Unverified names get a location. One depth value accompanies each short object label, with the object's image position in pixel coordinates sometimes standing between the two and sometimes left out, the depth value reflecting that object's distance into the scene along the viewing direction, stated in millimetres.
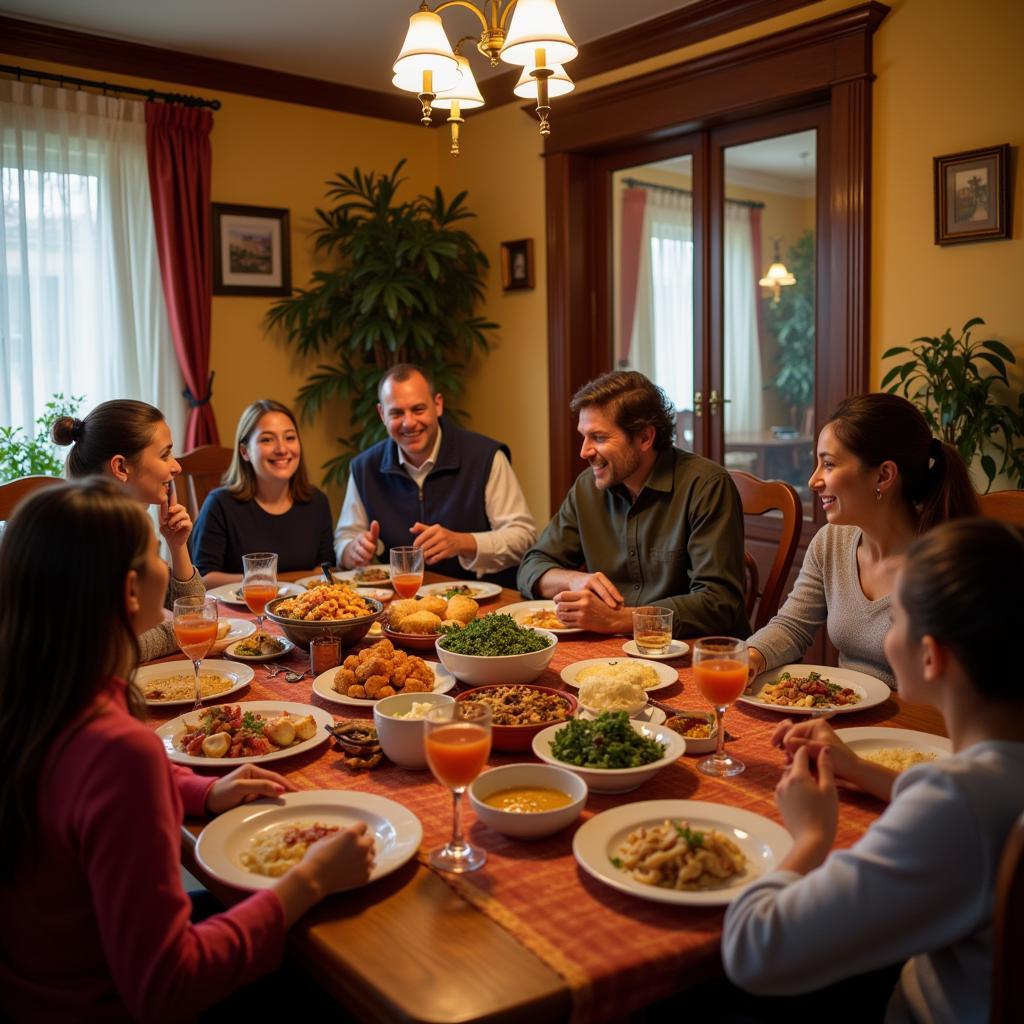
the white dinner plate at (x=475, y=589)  2629
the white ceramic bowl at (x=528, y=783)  1250
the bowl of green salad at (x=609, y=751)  1370
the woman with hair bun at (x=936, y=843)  961
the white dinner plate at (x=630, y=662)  1845
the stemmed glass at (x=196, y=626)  1796
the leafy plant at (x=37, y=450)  3980
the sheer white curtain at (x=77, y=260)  4168
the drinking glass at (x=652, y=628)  1881
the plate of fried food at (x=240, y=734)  1543
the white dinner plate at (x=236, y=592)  2621
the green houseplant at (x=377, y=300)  4828
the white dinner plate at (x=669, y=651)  2029
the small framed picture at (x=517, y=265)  5051
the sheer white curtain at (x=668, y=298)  4535
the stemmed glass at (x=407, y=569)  2375
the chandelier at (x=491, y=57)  1938
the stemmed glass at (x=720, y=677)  1502
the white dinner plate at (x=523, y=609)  2383
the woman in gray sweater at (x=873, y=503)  1952
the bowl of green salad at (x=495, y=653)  1794
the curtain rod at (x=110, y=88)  4121
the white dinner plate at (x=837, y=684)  1675
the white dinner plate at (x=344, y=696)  1774
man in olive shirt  2439
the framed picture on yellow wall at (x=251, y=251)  4828
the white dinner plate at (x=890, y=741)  1514
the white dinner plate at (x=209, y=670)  1948
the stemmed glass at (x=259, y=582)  2252
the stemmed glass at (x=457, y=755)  1209
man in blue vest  3414
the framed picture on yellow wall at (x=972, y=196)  3201
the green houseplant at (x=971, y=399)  3111
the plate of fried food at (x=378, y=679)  1786
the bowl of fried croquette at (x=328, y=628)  2064
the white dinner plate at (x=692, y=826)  1107
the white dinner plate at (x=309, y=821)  1209
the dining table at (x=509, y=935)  966
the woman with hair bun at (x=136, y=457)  2451
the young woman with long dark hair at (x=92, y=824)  1016
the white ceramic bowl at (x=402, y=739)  1475
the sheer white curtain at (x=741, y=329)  4266
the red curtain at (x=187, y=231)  4512
